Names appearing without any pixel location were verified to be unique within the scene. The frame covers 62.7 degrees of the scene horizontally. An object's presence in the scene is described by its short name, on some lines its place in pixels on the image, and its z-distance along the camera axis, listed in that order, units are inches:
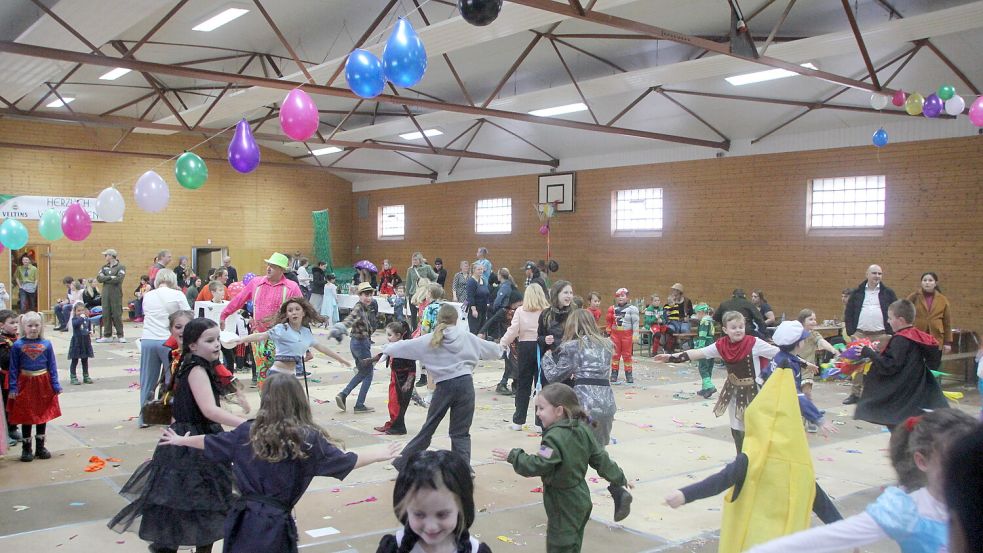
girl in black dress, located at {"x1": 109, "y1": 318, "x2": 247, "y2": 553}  160.7
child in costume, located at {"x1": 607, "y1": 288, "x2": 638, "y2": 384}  497.0
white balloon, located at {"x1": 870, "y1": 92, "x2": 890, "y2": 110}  434.6
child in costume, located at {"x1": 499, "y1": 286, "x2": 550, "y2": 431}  344.8
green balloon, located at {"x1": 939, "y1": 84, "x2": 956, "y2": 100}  390.6
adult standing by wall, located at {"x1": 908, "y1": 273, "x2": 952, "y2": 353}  459.5
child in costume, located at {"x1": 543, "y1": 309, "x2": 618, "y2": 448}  245.0
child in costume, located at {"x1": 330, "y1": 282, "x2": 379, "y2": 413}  380.8
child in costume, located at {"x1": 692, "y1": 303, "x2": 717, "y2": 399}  442.9
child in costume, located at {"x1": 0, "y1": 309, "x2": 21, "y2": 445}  279.7
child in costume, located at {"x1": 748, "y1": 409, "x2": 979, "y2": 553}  86.9
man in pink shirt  330.3
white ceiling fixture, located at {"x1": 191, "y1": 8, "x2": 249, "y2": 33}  495.8
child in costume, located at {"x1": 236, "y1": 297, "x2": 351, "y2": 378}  278.2
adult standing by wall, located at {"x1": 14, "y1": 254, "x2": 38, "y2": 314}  792.9
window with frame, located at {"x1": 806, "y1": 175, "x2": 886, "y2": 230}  606.5
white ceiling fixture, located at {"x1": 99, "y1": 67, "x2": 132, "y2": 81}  661.5
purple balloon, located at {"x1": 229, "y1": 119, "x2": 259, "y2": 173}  357.4
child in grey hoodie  248.2
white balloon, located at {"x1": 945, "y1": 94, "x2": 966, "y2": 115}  398.0
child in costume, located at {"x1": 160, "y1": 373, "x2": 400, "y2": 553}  124.8
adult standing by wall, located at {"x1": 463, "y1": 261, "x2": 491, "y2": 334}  561.6
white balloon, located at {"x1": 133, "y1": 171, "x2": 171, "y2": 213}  406.9
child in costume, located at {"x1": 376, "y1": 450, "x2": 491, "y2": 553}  96.3
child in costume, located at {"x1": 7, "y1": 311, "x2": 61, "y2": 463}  280.1
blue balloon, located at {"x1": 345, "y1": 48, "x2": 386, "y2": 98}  304.3
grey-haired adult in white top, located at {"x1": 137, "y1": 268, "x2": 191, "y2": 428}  327.9
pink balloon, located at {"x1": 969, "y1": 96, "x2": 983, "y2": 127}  371.9
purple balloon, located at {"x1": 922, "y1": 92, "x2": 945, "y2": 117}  394.3
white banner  842.2
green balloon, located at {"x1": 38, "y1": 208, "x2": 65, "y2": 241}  470.3
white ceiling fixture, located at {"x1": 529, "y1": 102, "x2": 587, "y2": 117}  669.9
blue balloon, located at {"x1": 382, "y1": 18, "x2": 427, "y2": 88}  283.8
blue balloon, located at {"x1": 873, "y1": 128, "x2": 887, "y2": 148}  478.9
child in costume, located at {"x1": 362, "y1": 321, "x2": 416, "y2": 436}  331.3
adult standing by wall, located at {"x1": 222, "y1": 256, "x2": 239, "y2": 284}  714.8
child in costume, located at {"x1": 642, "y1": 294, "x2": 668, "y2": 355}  617.9
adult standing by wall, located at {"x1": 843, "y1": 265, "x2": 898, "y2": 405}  485.4
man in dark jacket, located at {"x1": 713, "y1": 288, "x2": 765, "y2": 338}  461.7
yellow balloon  403.7
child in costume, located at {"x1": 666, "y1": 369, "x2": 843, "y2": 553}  134.0
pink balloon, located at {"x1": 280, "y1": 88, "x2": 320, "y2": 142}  331.3
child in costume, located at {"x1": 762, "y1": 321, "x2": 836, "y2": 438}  235.6
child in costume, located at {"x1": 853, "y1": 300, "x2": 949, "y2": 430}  239.8
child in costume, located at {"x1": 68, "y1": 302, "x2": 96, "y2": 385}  453.1
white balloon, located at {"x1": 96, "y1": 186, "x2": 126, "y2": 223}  454.0
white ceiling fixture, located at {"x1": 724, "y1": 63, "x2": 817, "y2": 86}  538.0
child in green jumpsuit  150.9
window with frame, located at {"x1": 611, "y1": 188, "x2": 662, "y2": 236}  764.0
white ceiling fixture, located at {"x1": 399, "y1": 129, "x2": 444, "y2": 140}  858.8
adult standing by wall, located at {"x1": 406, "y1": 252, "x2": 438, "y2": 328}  698.2
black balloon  246.5
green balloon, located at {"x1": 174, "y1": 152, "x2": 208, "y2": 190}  397.1
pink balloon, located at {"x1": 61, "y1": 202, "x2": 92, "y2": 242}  448.8
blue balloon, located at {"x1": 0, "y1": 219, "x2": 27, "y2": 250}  441.7
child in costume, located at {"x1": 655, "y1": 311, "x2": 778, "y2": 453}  231.0
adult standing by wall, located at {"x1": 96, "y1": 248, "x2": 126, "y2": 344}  661.3
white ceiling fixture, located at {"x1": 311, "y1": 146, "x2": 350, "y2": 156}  973.2
